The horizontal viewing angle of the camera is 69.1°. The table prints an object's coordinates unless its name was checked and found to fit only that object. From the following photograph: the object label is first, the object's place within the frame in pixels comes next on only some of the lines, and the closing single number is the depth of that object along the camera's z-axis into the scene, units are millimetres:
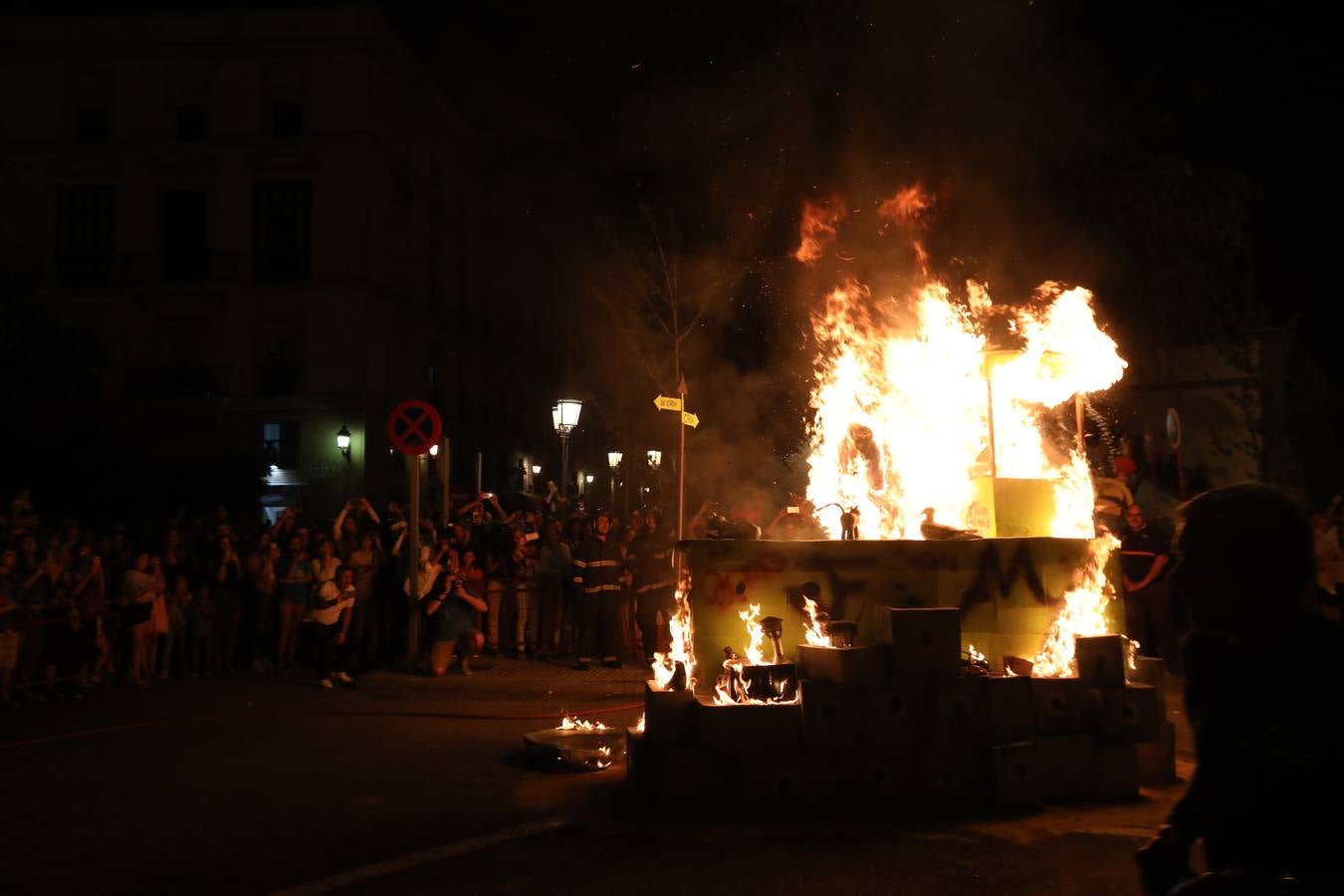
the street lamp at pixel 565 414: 18125
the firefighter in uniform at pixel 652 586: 12547
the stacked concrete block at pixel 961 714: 6051
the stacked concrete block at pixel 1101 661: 6367
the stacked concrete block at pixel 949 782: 6012
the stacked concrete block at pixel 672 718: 6074
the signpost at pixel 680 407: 12812
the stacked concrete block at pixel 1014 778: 5973
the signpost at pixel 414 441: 11422
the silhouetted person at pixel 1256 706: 1811
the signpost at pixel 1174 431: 11633
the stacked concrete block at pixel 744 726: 5977
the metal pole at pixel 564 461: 19050
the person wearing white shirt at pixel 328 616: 11117
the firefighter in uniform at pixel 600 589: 12492
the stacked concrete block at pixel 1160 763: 6547
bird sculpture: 7320
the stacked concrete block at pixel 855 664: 6039
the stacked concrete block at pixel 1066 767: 6137
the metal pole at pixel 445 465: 13883
